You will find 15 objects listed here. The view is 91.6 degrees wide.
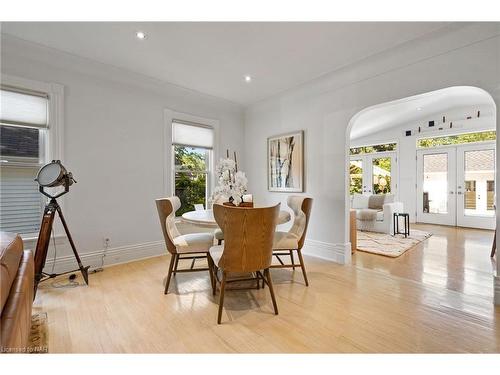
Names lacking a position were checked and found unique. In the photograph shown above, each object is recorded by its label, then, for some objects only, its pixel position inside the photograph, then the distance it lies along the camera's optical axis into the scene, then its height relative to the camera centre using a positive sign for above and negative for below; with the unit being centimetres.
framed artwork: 393 +39
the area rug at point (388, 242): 398 -107
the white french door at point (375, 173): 751 +40
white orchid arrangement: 254 +3
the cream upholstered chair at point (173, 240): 244 -58
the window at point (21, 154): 265 +35
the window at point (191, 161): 404 +42
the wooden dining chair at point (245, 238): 187 -42
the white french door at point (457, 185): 595 +2
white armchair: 554 -62
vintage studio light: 227 -22
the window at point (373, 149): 754 +120
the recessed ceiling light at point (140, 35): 244 +154
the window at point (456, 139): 593 +123
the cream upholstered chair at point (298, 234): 266 -56
